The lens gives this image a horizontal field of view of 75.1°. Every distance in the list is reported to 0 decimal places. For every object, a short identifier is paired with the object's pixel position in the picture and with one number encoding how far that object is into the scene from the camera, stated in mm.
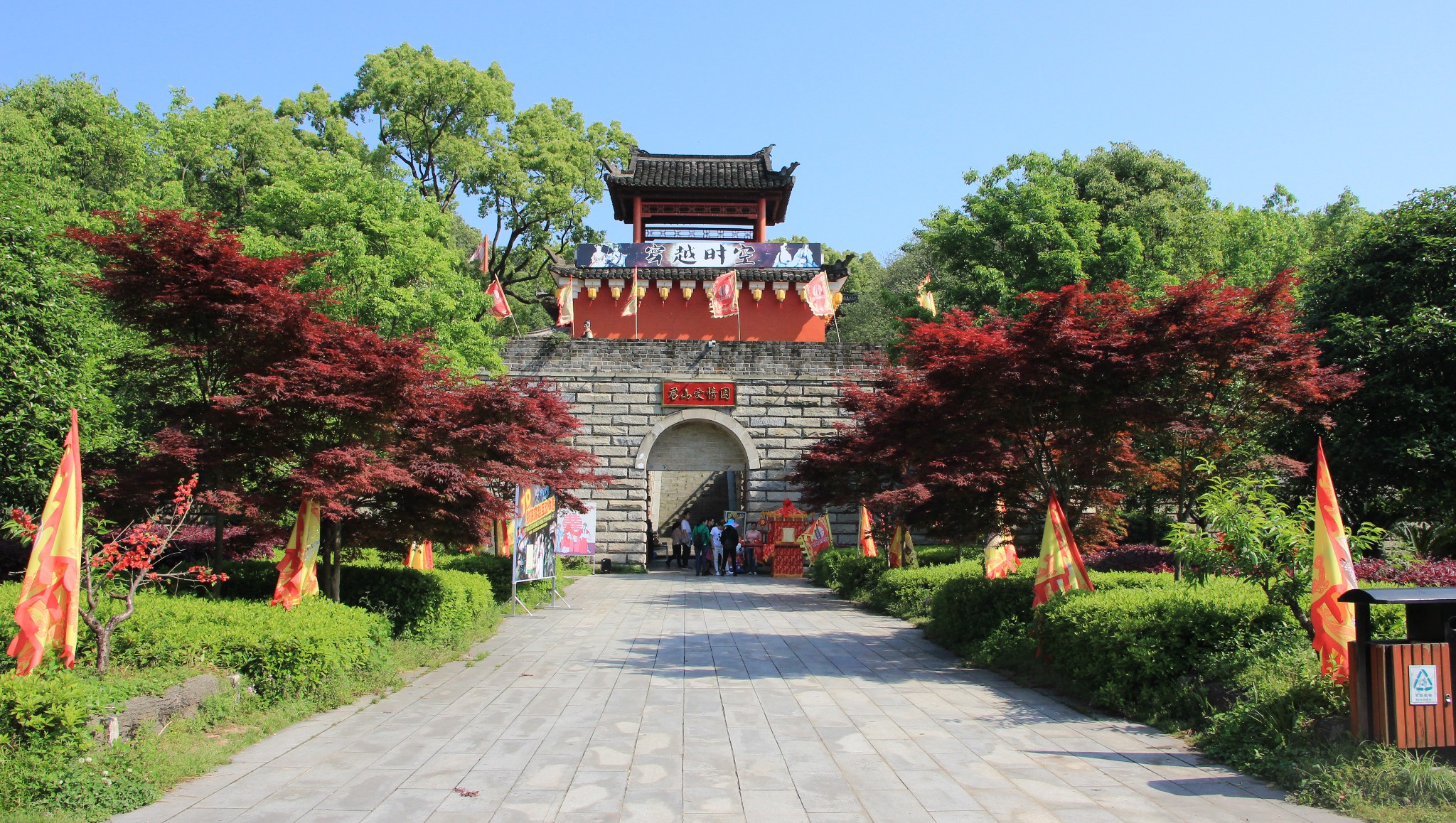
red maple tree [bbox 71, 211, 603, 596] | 8000
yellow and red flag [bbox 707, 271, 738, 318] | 22625
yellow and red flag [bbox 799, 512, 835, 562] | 19906
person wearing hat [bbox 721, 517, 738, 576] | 20625
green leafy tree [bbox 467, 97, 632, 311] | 29031
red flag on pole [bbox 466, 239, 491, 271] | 22641
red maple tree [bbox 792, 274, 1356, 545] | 8297
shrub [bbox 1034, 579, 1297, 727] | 6238
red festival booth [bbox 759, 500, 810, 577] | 20562
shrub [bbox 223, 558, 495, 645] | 9422
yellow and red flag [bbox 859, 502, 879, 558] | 17672
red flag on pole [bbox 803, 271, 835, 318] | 23266
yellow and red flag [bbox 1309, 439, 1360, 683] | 5289
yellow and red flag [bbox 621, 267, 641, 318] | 23812
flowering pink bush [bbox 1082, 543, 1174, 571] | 15203
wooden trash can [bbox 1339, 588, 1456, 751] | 4730
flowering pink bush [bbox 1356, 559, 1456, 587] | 10095
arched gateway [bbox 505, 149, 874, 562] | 20922
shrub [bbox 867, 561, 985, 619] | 12203
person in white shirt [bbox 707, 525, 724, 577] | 20516
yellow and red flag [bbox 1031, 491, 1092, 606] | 8438
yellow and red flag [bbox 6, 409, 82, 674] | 5035
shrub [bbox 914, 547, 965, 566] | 16812
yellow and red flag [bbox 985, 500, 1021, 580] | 11027
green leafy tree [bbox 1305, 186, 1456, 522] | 11477
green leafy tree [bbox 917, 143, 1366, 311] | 22266
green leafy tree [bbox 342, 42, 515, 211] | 28672
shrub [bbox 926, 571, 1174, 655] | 9039
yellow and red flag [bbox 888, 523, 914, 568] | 15016
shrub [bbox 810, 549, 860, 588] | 16875
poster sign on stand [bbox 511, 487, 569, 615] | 12295
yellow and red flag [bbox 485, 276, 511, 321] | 21359
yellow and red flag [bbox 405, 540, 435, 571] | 12383
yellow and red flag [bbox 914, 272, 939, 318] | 22734
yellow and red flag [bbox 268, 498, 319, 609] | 8031
